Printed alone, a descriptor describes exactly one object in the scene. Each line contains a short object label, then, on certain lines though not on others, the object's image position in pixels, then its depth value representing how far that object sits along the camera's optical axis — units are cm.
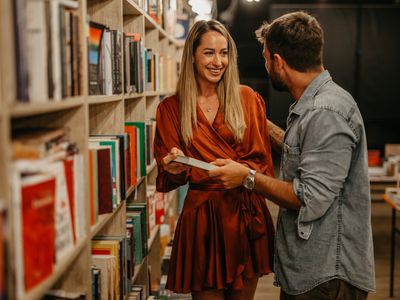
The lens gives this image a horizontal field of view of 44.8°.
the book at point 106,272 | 184
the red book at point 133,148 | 245
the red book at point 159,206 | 329
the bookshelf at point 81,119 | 96
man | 151
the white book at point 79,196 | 143
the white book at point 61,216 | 124
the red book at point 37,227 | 104
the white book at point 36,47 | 111
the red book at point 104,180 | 174
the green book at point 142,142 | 258
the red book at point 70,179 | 134
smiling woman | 213
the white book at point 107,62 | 193
